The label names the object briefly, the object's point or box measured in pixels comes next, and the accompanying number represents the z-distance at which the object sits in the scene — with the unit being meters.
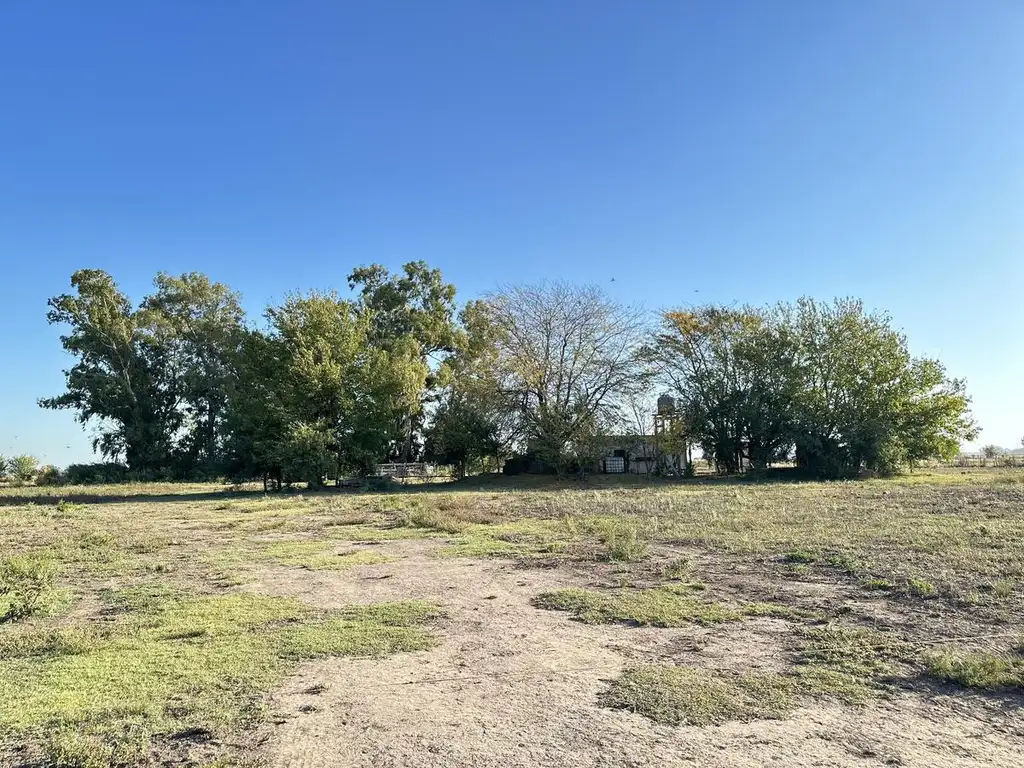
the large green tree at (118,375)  45.69
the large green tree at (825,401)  36.97
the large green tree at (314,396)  31.36
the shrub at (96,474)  46.05
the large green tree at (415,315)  46.12
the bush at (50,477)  46.44
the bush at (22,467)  50.38
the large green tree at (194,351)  48.69
